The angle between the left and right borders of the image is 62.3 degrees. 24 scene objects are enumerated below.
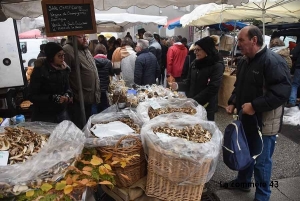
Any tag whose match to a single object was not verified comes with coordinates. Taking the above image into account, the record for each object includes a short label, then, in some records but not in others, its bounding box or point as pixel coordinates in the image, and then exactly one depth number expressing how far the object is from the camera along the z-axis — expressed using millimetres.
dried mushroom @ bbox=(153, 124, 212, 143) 1946
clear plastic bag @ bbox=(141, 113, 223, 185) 1768
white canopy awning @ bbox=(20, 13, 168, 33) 6875
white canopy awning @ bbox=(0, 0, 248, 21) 2906
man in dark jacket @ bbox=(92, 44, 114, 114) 4992
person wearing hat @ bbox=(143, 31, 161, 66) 6862
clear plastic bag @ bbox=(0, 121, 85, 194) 1577
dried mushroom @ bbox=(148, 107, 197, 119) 2647
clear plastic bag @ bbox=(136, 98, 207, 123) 2637
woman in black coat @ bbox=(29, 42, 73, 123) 3178
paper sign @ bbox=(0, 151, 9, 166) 1637
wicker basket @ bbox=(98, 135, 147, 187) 1943
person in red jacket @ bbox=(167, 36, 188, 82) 7498
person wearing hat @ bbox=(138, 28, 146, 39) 8008
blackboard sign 2352
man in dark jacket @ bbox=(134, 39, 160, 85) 5023
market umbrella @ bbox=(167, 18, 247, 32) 10992
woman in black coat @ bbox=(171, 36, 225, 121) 3308
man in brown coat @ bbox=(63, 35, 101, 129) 3795
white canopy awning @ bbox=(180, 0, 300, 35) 7075
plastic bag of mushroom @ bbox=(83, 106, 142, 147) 2002
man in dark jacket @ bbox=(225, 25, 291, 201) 2471
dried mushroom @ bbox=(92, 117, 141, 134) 2266
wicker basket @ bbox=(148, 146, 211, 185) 1771
